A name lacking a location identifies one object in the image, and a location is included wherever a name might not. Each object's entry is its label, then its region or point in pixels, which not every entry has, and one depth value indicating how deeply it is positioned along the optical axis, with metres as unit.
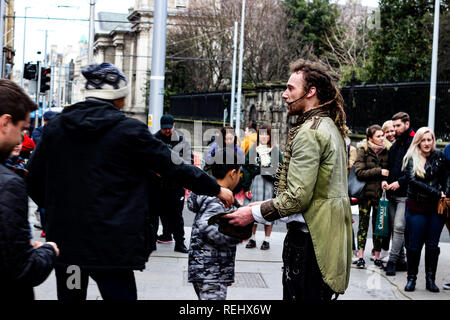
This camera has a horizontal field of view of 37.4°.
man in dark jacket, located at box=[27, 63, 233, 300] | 3.50
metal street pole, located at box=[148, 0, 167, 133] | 11.12
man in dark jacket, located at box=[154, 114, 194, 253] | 9.07
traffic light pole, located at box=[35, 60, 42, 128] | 24.58
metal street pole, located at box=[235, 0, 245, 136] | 32.27
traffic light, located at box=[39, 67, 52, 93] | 26.00
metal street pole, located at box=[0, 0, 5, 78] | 24.92
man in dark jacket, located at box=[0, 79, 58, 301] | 2.52
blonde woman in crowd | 7.13
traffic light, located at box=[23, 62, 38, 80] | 23.70
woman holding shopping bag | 8.53
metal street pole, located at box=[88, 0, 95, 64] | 33.06
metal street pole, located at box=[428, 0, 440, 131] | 16.94
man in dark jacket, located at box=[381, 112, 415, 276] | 8.06
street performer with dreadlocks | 3.57
